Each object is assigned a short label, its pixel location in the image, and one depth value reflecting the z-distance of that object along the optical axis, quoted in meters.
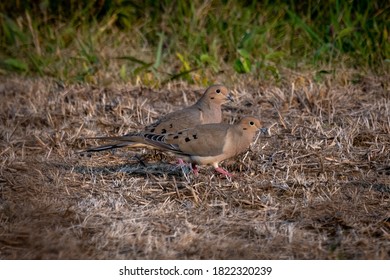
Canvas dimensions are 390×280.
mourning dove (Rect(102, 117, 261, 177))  10.62
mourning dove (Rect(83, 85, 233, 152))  10.74
